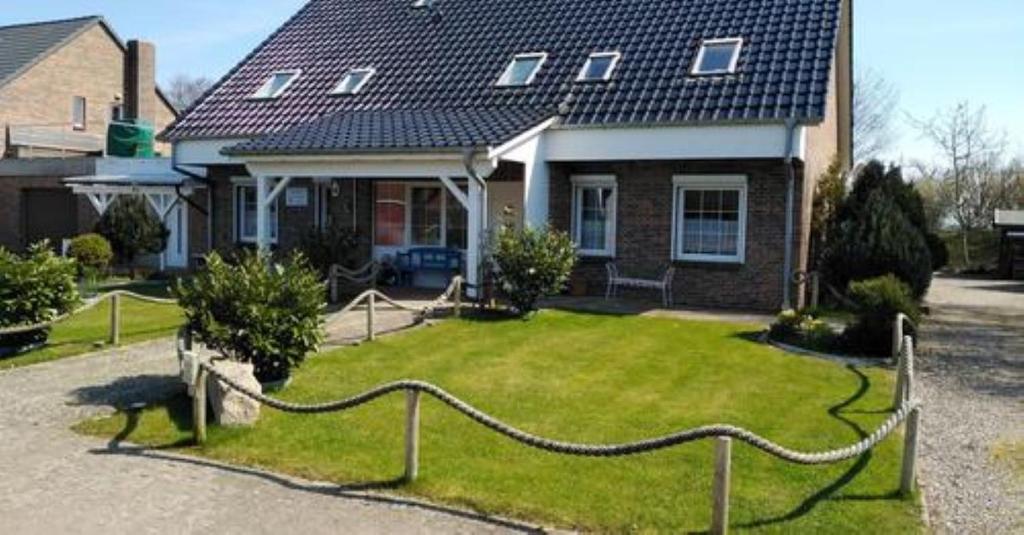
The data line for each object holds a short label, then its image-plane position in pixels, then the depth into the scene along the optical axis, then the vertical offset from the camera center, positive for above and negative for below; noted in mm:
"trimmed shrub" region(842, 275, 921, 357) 12195 -1009
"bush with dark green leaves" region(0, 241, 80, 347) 11555 -882
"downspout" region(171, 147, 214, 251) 22344 +771
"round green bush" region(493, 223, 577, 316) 14344 -526
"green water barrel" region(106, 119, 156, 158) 30500 +2653
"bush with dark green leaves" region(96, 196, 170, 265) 22688 -200
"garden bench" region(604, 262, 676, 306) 17031 -903
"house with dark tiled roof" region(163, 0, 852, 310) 16266 +1714
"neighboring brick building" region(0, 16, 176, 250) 28734 +4896
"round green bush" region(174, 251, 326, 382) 9188 -864
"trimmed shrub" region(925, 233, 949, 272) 30453 -334
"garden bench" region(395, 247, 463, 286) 18672 -682
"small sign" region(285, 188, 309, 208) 20922 +614
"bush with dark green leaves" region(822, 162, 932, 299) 16188 -160
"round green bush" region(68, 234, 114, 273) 21625 -727
